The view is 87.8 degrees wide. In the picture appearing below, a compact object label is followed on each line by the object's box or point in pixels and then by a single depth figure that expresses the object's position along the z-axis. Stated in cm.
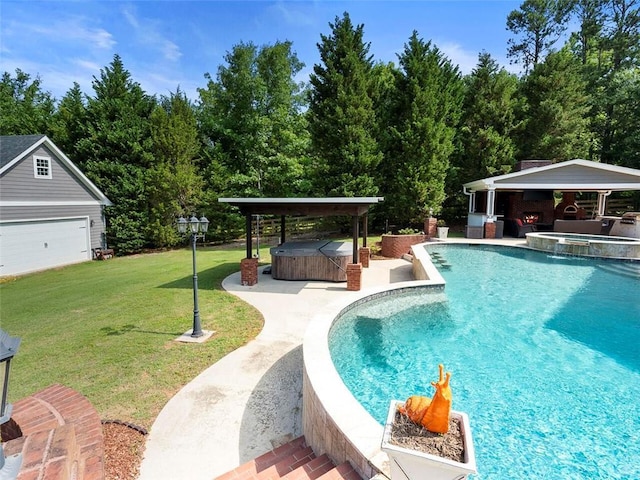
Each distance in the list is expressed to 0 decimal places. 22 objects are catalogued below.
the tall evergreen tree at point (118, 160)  1819
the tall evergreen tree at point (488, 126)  2236
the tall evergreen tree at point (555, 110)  2234
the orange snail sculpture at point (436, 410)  239
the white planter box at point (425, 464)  208
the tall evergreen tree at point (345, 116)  1941
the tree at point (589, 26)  3045
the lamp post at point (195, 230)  656
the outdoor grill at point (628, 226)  1536
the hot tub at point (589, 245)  1313
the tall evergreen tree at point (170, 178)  1845
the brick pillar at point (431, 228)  1798
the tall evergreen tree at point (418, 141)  1972
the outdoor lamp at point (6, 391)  190
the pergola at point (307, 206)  921
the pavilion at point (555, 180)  1686
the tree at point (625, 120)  2322
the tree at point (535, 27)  3206
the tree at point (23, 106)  2377
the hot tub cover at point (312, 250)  1046
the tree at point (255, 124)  2248
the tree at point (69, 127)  1855
